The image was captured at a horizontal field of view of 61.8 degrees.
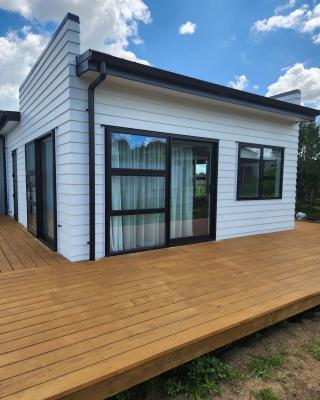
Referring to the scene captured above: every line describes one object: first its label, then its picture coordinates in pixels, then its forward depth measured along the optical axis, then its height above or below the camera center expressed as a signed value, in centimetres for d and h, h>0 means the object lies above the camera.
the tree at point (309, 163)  967 +62
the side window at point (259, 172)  491 +15
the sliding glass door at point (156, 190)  364 -18
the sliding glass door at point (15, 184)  648 -17
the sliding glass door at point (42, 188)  398 -17
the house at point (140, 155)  330 +37
